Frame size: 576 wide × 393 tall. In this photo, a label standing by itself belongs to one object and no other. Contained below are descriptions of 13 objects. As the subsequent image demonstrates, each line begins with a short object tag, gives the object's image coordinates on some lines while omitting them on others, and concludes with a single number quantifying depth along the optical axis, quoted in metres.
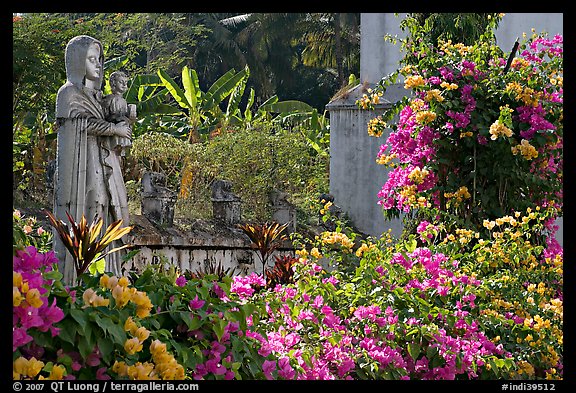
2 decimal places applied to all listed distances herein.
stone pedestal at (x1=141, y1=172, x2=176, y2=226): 16.14
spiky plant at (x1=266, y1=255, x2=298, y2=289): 12.79
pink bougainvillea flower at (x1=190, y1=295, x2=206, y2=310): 6.03
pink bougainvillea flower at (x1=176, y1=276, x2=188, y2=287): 6.27
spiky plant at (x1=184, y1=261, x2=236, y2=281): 16.07
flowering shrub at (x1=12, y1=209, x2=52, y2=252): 5.71
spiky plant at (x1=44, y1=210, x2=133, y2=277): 8.20
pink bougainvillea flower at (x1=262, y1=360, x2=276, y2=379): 6.45
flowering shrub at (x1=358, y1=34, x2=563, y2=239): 12.11
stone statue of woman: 10.87
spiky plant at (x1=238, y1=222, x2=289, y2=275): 14.77
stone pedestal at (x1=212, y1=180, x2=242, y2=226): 17.58
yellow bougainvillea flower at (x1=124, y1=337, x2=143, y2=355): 5.10
